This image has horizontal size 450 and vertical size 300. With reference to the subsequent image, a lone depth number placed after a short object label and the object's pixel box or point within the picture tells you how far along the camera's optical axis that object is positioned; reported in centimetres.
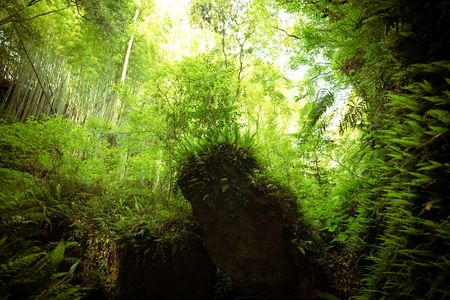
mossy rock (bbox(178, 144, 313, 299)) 312
